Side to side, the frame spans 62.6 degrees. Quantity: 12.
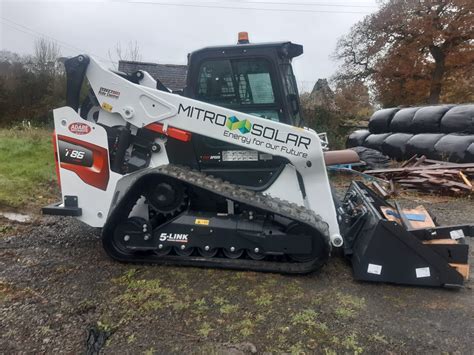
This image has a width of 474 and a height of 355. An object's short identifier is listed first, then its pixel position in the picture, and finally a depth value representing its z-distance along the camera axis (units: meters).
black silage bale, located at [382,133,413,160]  10.42
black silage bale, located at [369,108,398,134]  11.76
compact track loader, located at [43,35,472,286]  3.45
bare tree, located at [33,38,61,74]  19.61
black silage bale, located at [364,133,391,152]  11.27
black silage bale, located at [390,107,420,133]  10.84
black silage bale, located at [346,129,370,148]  12.32
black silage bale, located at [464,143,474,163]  8.59
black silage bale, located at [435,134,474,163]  8.77
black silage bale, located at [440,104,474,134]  9.08
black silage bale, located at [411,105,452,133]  9.93
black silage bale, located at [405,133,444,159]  9.57
